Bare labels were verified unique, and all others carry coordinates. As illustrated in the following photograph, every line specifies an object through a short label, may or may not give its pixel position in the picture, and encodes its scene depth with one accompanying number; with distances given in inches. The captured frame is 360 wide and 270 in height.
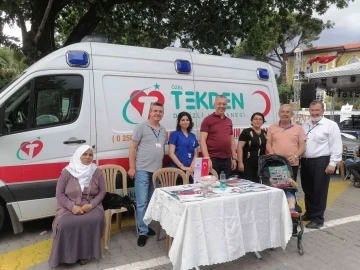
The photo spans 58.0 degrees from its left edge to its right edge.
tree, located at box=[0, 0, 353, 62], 305.1
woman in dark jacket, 185.5
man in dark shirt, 175.5
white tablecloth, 115.8
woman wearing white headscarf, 130.7
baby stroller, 159.0
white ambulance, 150.9
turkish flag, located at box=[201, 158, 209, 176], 138.5
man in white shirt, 174.9
